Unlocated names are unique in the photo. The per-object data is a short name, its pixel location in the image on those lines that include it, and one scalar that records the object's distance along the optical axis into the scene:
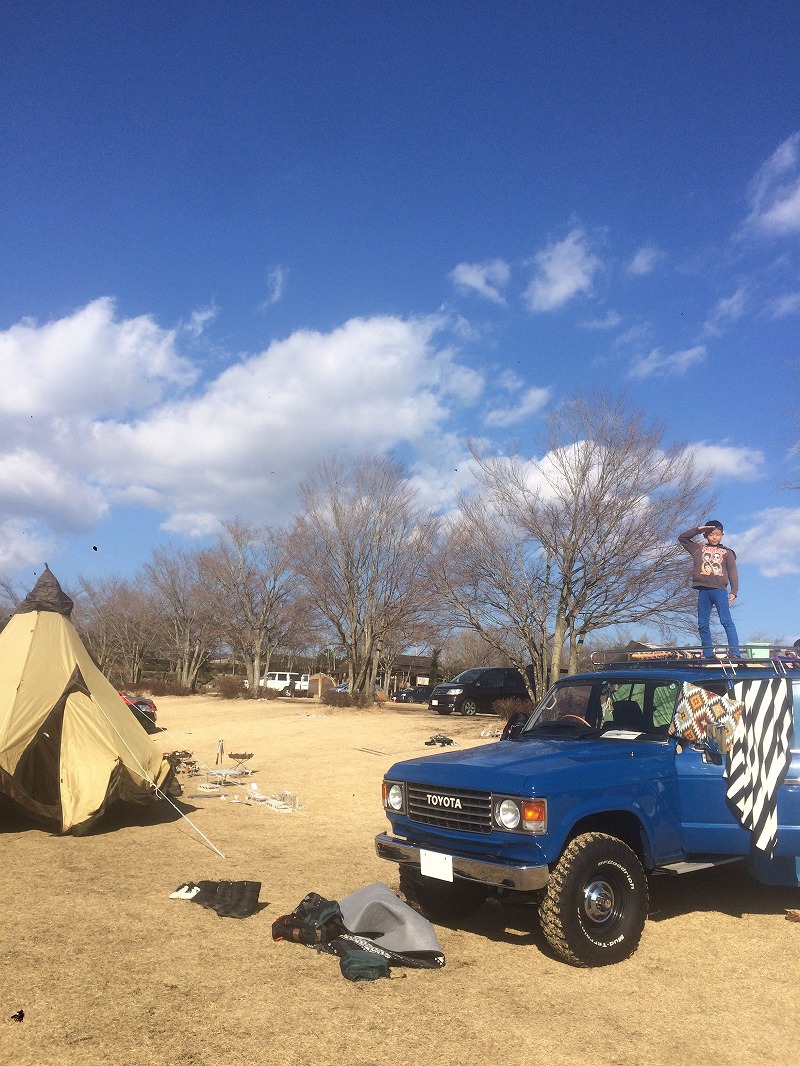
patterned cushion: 5.64
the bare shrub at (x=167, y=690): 40.72
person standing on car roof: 9.52
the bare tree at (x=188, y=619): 45.81
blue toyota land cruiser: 4.75
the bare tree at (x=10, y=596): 58.31
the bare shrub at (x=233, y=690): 36.84
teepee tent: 8.65
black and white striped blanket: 5.55
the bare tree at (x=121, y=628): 52.28
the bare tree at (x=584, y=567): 17.73
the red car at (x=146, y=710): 22.24
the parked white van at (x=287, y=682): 45.78
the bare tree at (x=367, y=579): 27.73
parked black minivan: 26.03
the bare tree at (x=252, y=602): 40.62
